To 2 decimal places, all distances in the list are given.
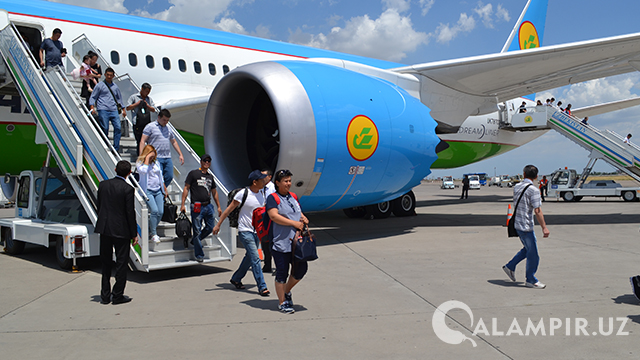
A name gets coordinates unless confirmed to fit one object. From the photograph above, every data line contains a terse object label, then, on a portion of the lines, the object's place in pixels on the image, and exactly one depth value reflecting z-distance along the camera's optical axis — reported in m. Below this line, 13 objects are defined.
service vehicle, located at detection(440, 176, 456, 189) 52.50
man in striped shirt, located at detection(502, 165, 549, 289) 5.41
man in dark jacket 4.90
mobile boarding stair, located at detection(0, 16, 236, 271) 5.98
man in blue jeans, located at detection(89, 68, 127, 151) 7.10
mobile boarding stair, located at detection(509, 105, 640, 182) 15.91
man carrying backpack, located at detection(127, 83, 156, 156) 7.35
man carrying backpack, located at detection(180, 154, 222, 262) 6.09
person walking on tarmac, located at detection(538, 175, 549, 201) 24.14
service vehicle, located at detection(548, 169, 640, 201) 21.34
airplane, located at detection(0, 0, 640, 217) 7.46
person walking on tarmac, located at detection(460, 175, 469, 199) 25.20
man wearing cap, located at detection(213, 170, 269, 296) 5.17
